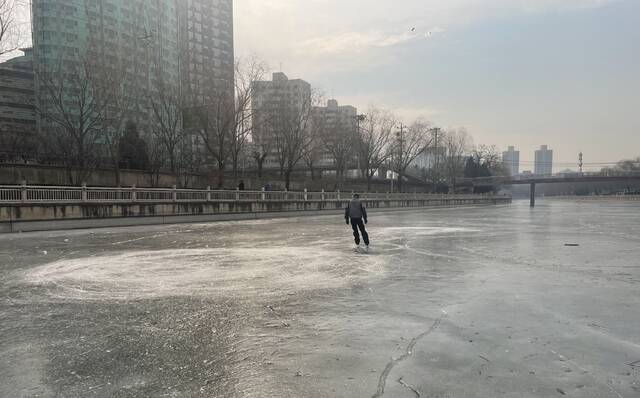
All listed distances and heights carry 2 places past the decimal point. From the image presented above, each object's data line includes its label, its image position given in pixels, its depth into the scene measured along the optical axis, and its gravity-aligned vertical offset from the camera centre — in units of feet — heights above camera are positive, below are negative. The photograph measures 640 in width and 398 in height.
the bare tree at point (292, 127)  165.27 +22.29
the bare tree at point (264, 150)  159.90 +13.43
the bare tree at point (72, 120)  99.35 +17.01
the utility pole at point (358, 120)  195.83 +30.15
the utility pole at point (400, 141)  214.75 +21.26
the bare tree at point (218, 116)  116.60 +19.26
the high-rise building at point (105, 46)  111.34 +48.08
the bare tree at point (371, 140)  205.98 +21.44
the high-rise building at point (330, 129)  177.37 +25.20
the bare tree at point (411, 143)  219.82 +21.05
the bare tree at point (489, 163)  360.38 +17.63
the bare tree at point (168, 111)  121.80 +22.15
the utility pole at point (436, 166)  235.81 +11.03
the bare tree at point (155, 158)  115.24 +7.72
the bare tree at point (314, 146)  175.22 +17.43
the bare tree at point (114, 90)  102.01 +23.49
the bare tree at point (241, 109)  120.57 +21.95
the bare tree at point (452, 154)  280.96 +19.93
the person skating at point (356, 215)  40.11 -3.16
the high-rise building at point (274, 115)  161.68 +27.17
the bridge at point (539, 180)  319.92 +1.81
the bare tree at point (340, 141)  203.21 +20.40
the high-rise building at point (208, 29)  306.35 +123.27
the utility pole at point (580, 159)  419.95 +23.49
